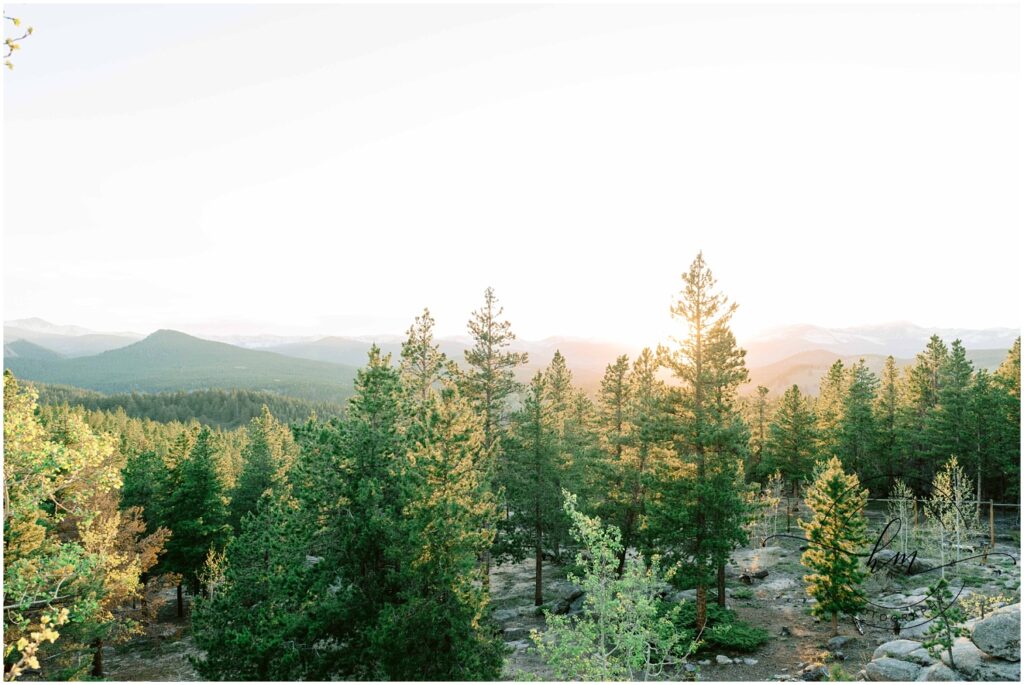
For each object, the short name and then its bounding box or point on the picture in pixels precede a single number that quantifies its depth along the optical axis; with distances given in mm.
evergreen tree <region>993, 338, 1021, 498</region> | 33250
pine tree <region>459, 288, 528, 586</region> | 28188
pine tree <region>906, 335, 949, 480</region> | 41156
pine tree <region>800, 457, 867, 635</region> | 19547
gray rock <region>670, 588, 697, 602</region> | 22984
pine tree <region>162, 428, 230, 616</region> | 31625
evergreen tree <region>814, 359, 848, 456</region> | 42312
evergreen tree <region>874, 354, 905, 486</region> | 42688
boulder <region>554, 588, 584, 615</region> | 25905
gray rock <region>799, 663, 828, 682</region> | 15789
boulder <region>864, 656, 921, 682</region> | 13930
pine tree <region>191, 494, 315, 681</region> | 15180
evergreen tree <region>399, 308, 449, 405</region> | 27750
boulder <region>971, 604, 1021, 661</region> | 12672
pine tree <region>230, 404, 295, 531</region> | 37375
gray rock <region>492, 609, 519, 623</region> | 26073
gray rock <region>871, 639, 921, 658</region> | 15258
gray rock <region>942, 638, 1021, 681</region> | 12359
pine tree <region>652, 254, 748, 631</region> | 20891
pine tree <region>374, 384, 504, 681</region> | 14242
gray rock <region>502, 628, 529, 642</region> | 23212
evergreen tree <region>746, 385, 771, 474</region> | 48716
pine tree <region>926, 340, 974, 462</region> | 35000
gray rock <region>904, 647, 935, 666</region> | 14281
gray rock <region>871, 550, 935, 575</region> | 25573
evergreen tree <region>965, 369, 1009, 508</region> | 34312
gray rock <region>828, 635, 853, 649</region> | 18062
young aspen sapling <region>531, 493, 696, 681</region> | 9977
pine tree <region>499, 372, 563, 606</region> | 27047
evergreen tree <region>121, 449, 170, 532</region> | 32094
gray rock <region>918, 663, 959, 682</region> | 12953
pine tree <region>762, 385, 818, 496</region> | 42875
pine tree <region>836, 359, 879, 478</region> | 43812
